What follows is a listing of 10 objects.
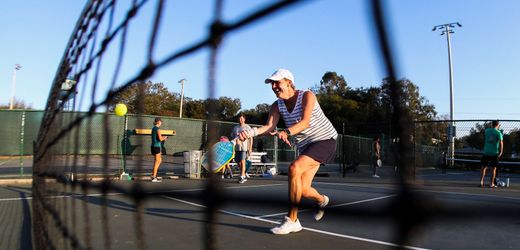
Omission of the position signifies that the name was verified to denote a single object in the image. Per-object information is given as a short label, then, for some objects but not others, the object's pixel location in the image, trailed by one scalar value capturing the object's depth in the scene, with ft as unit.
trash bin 37.35
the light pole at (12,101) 137.35
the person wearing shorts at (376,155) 42.29
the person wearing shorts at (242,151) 31.35
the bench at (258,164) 42.34
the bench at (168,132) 42.96
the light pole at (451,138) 51.82
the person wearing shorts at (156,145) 32.37
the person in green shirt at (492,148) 30.37
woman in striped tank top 12.60
